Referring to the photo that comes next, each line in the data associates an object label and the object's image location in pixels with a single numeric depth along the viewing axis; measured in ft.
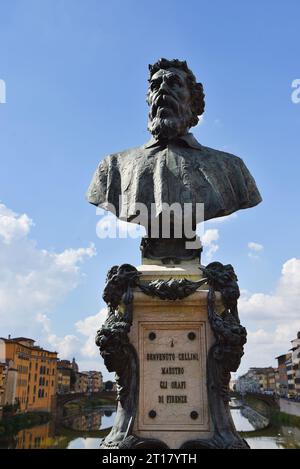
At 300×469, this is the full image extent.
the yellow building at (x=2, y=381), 174.13
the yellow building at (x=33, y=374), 197.47
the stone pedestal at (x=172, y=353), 18.97
